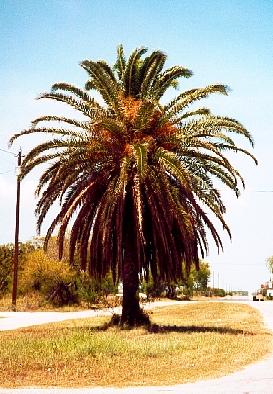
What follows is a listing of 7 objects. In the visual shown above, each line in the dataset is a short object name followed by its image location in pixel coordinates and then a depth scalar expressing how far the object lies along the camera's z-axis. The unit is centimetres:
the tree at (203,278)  10430
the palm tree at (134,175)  1848
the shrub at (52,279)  3784
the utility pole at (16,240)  3547
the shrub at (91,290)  3859
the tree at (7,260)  4559
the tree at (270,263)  10412
